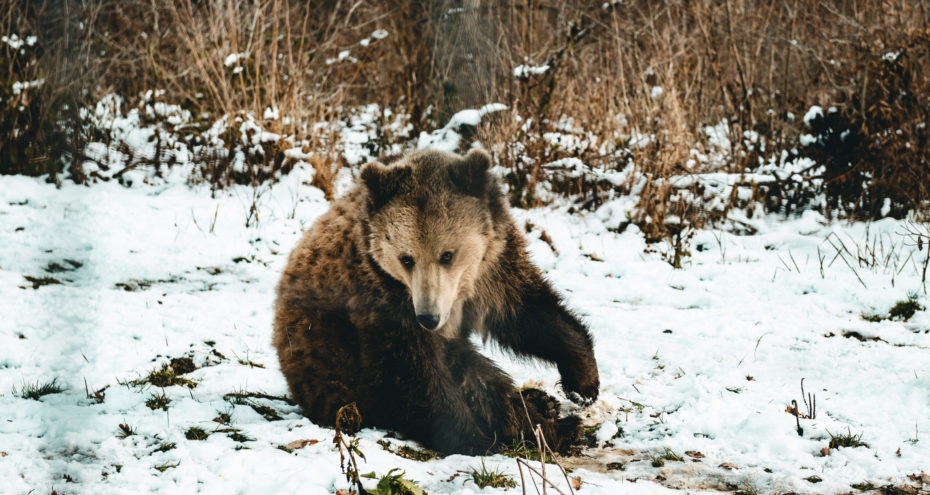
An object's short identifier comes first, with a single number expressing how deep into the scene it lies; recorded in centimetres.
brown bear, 653
